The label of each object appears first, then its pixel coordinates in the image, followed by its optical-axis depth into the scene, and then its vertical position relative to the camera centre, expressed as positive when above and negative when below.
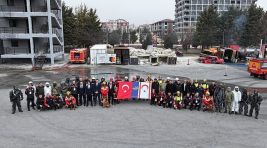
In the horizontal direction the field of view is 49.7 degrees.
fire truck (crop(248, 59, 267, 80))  30.77 -1.37
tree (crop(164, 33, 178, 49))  88.06 +4.06
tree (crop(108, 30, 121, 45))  100.91 +6.39
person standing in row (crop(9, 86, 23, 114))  16.92 -2.40
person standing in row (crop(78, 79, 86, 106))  18.23 -2.28
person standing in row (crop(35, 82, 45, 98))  17.45 -2.10
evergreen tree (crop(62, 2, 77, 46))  67.88 +7.08
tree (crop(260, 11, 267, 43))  70.51 +6.77
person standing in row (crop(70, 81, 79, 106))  18.06 -2.13
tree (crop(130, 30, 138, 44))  119.91 +7.73
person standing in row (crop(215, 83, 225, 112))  17.34 -2.59
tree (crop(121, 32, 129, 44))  118.19 +7.25
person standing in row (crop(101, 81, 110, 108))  18.22 -2.49
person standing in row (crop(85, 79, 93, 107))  18.32 -2.29
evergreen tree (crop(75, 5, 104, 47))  70.88 +7.24
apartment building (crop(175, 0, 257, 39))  146.12 +24.80
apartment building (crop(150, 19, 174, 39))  190.18 +20.56
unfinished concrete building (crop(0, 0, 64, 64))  43.16 +4.18
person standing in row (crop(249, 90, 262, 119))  16.19 -2.66
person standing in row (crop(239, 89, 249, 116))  16.66 -2.77
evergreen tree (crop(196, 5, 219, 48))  73.00 +7.15
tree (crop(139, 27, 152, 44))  120.85 +9.28
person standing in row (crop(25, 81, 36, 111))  17.30 -2.25
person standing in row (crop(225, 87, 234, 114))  16.94 -2.54
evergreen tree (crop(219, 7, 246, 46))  74.87 +7.18
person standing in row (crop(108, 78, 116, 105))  18.66 -2.16
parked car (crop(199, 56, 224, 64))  48.67 -0.85
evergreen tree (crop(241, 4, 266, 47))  68.75 +6.60
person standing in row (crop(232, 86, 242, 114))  16.89 -2.65
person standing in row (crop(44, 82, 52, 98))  17.73 -2.14
